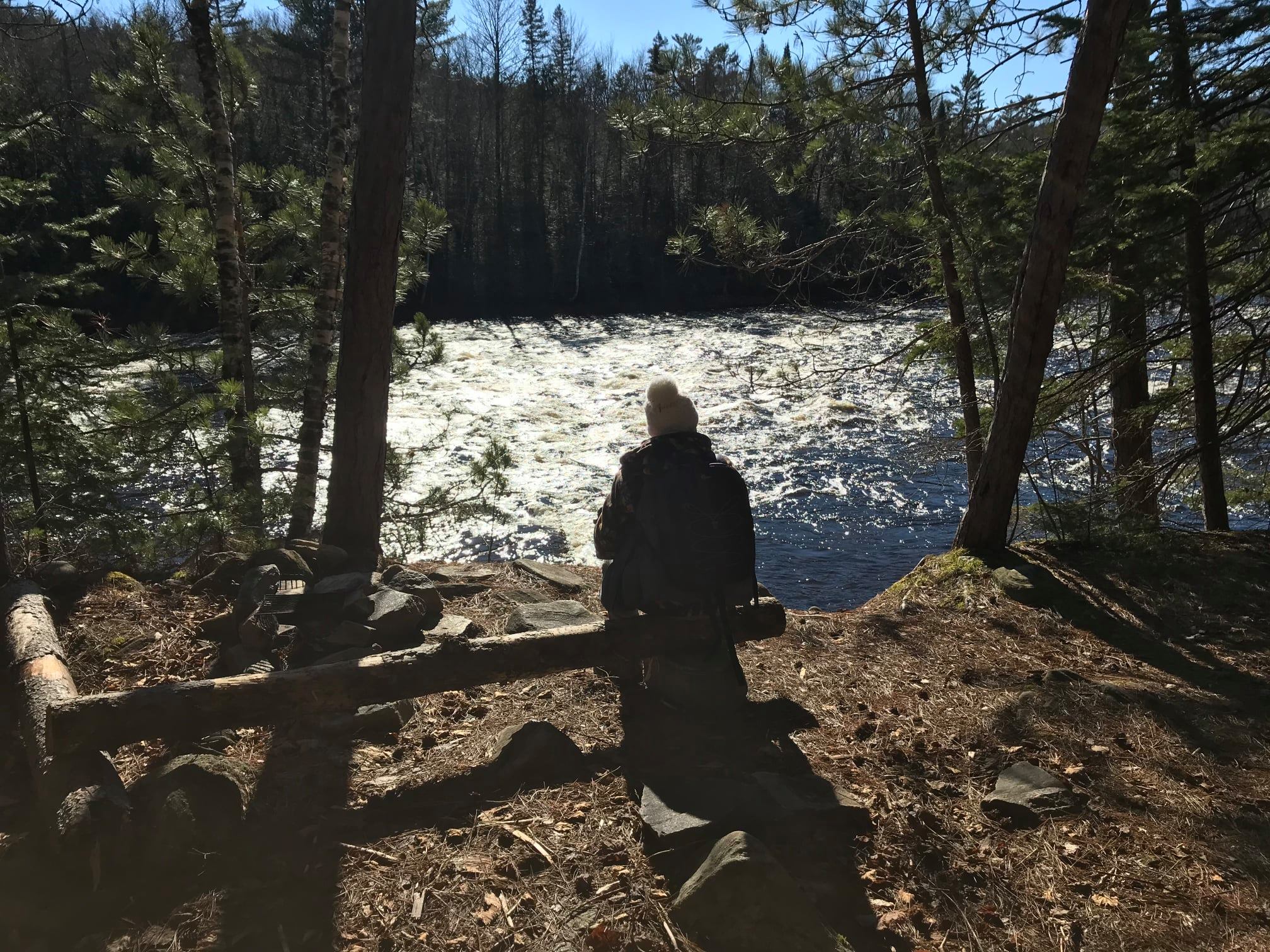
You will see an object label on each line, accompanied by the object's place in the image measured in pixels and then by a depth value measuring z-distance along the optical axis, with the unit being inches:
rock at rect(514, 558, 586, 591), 247.8
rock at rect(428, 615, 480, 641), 172.1
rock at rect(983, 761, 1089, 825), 121.5
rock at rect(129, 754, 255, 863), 106.0
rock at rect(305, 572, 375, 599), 176.4
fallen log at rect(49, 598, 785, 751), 115.3
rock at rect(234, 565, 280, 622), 169.8
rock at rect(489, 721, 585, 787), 130.3
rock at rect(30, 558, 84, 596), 175.6
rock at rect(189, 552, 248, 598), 189.3
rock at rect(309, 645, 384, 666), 151.7
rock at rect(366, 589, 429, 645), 163.6
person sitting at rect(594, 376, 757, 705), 135.9
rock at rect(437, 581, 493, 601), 223.5
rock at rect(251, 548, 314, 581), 186.2
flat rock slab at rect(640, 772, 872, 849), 111.6
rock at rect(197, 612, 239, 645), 168.9
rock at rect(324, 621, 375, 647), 161.8
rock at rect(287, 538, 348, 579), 197.2
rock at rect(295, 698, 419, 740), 141.9
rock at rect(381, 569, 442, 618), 184.5
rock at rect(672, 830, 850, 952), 94.5
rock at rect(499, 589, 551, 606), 212.5
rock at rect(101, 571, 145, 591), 182.4
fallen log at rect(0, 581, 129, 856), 102.7
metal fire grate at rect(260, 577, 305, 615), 169.8
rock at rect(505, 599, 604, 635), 173.0
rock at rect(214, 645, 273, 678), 154.6
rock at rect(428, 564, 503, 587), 235.1
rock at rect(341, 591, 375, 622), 168.6
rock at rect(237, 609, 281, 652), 161.0
